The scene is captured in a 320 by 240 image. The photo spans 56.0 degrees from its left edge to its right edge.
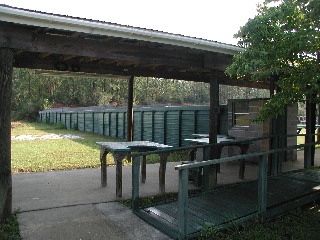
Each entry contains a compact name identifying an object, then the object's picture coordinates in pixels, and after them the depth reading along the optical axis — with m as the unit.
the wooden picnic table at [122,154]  5.39
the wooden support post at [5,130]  4.02
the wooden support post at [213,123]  6.12
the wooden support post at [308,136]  7.33
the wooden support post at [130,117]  10.46
